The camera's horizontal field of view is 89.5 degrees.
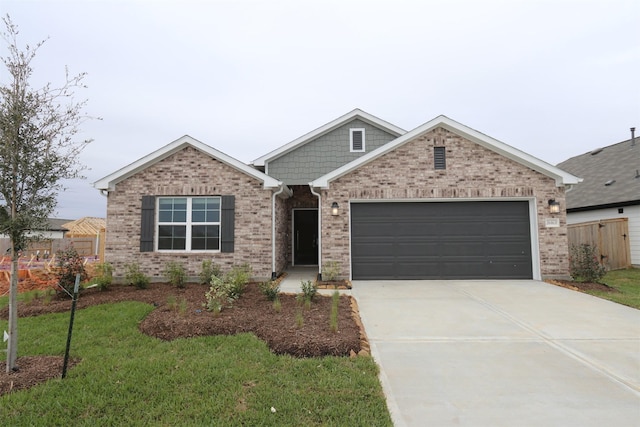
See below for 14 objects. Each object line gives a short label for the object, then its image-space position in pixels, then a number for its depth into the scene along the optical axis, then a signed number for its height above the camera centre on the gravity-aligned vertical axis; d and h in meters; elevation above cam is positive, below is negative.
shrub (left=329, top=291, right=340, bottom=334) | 4.77 -1.30
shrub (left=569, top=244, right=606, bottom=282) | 8.73 -0.88
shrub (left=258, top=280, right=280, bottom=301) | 6.64 -1.17
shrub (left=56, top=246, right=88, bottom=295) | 7.53 -0.77
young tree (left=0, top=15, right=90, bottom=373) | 3.64 +0.93
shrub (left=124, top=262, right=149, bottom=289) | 8.45 -1.10
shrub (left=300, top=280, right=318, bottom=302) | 6.52 -1.15
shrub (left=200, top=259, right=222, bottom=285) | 8.82 -0.99
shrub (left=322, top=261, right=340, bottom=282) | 9.05 -0.99
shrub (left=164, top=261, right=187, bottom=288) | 8.42 -1.05
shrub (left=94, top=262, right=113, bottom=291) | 8.23 -1.07
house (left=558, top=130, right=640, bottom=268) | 11.32 +1.10
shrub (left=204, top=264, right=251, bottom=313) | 5.88 -1.15
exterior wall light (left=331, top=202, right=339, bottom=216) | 9.27 +0.77
